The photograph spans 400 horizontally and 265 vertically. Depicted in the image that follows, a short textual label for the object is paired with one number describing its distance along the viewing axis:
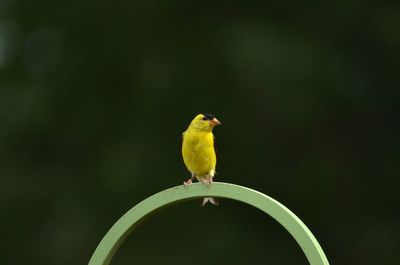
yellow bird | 8.37
